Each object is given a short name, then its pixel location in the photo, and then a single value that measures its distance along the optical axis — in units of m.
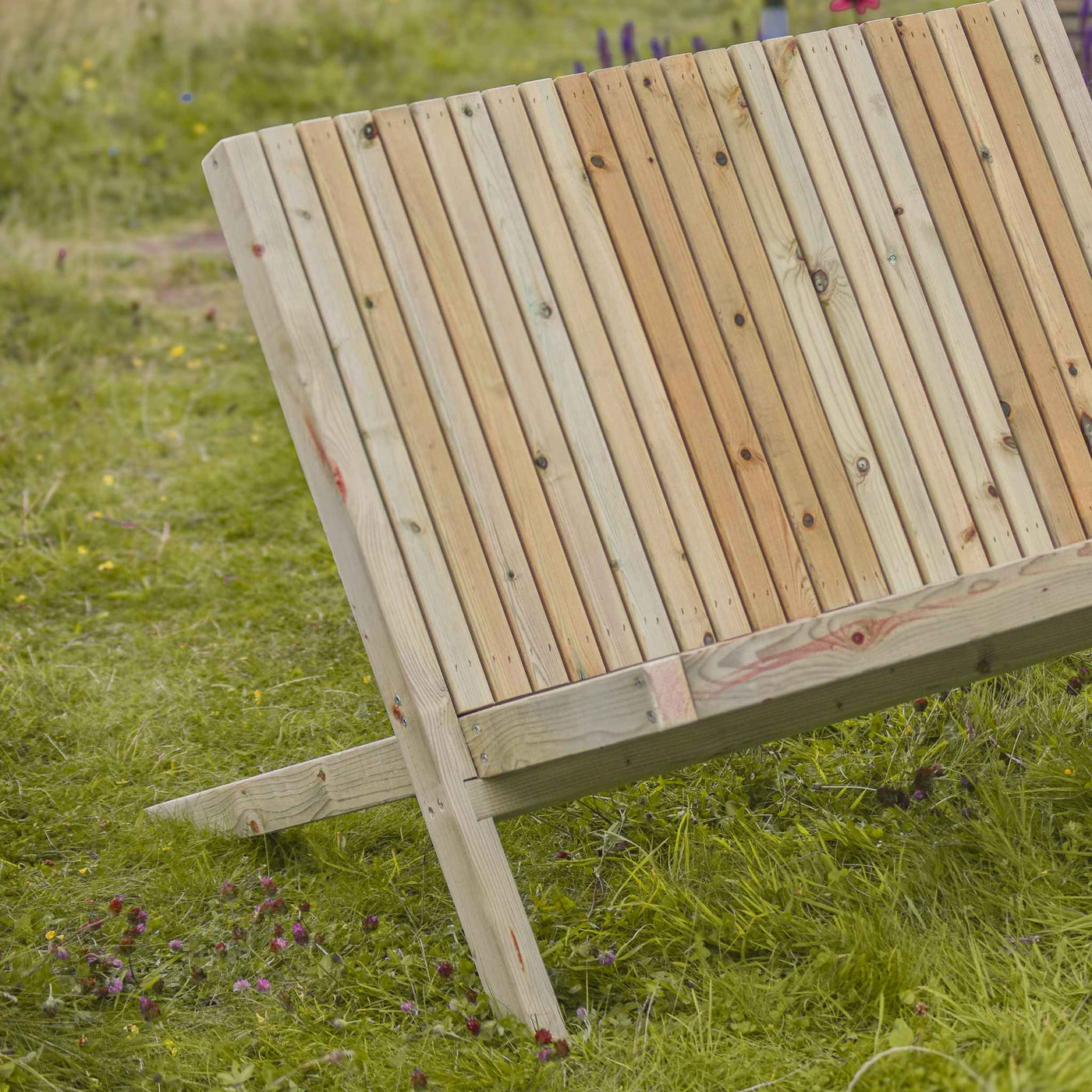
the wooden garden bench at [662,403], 3.96
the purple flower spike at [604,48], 9.99
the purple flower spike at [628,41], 10.24
